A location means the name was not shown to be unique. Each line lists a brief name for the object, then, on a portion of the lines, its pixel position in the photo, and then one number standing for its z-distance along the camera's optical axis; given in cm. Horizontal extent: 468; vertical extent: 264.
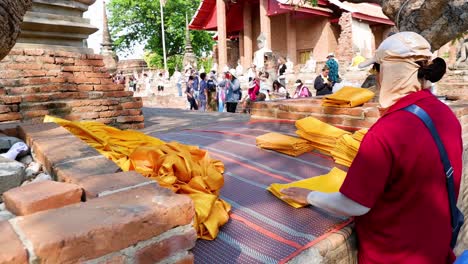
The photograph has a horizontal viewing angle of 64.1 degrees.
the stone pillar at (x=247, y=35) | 2186
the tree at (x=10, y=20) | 163
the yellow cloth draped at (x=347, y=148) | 277
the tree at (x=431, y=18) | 537
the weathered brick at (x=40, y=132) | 236
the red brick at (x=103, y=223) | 106
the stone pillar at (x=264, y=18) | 1973
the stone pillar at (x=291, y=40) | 2089
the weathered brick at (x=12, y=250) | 97
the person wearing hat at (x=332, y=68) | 798
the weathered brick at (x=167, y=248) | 123
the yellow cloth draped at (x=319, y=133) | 305
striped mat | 174
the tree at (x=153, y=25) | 3136
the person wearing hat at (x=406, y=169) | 158
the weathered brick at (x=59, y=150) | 190
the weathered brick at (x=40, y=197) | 126
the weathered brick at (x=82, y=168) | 162
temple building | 1855
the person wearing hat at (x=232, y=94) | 998
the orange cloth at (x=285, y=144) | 302
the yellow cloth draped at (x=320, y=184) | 225
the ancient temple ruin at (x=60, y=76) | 372
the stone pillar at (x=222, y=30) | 2128
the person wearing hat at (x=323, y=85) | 730
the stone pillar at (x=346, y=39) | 1798
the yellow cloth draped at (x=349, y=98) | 359
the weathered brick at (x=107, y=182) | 143
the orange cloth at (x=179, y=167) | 182
